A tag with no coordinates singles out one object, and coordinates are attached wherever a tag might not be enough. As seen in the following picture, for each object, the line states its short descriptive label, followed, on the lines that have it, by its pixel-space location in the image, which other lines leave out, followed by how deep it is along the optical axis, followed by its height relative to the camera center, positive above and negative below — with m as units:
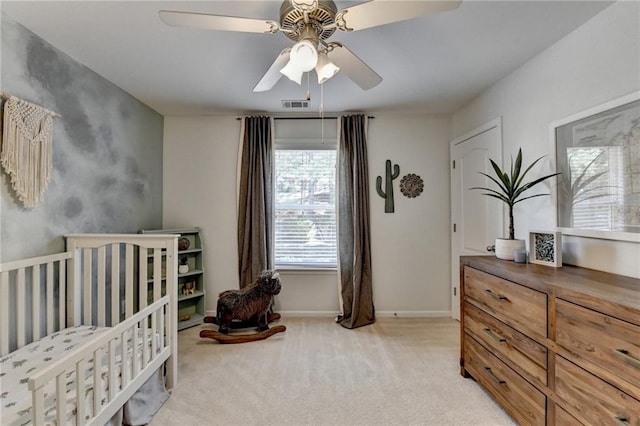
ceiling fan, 1.16 +0.85
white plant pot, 1.93 -0.21
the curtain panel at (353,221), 3.15 -0.04
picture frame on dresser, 1.70 -0.19
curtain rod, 3.34 +1.15
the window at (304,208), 3.36 +0.11
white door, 2.60 +0.17
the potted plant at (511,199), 1.94 +0.12
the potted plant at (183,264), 3.06 -0.50
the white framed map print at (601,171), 1.46 +0.25
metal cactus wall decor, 3.31 +0.33
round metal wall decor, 3.33 +0.37
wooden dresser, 1.09 -0.59
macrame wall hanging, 1.64 +0.44
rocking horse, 2.74 -0.85
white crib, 1.21 -0.65
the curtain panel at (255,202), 3.19 +0.18
